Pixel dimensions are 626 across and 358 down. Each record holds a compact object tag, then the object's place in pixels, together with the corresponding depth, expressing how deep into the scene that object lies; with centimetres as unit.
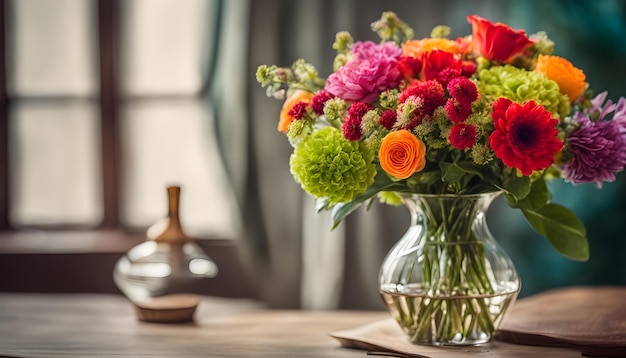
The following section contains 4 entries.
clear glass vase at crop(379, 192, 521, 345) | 167
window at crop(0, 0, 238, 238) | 254
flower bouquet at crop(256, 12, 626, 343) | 156
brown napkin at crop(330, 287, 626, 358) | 167
